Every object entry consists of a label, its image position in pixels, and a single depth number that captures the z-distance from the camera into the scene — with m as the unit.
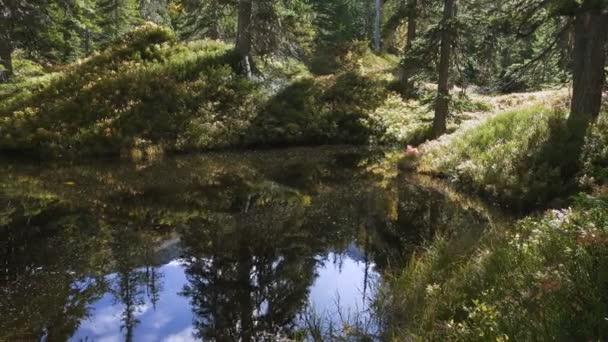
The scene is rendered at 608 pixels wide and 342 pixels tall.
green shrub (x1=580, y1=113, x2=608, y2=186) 9.62
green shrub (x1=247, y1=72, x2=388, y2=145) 18.59
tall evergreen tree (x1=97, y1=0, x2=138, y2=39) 35.81
